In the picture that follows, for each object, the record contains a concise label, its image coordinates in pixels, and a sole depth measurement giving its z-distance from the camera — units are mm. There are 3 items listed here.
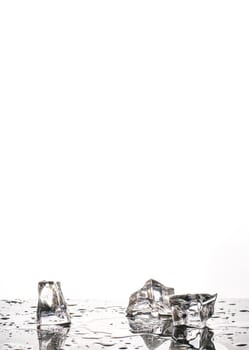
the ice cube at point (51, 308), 852
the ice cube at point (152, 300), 922
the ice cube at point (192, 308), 779
